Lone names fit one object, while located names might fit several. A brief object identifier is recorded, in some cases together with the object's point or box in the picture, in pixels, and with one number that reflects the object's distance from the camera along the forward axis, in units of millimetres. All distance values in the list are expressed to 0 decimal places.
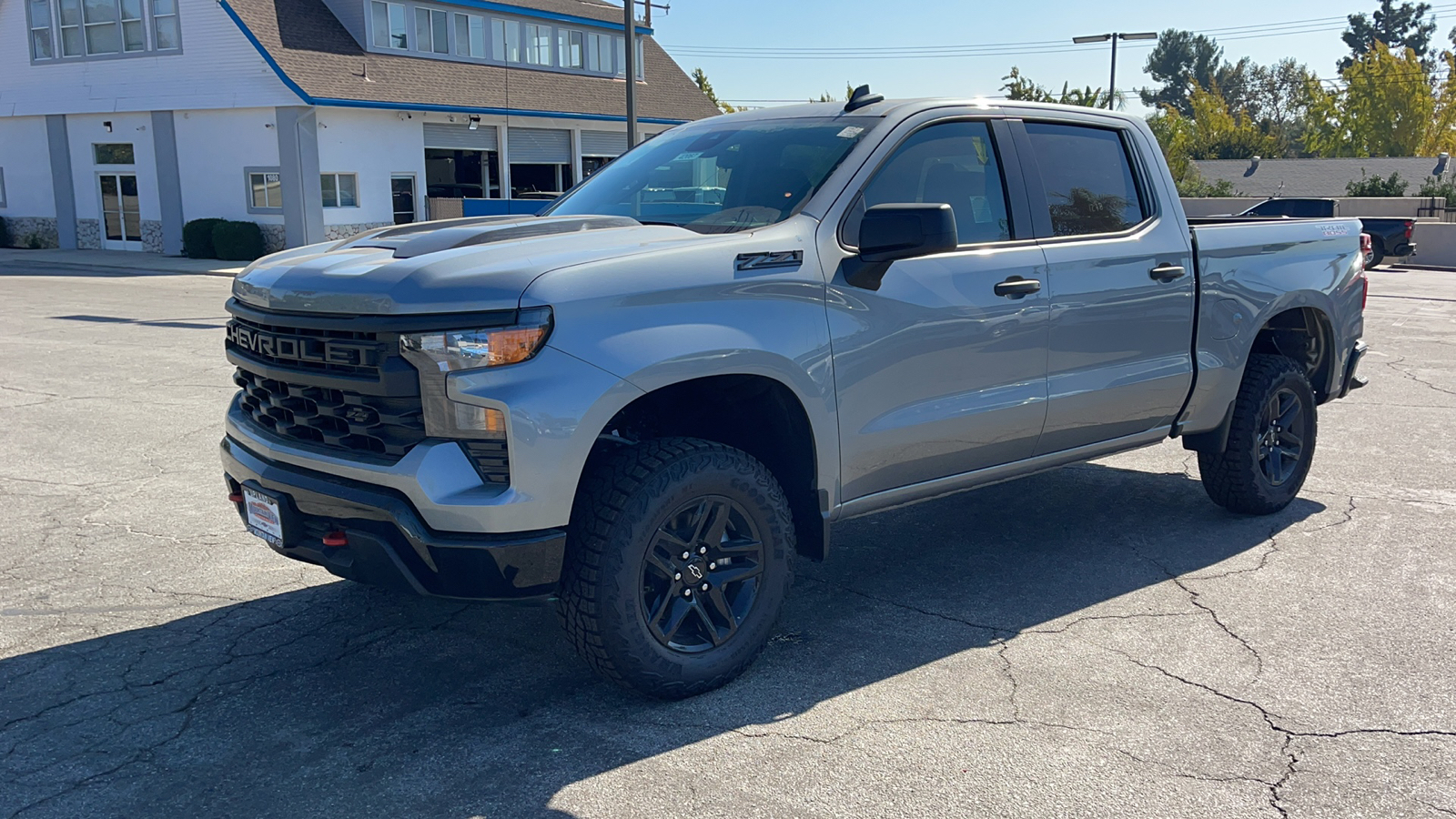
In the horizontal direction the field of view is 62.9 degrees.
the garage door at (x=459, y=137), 30375
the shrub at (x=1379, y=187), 44062
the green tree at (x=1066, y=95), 47969
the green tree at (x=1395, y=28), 108625
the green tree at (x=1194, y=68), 120375
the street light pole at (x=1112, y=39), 34103
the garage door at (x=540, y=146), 32812
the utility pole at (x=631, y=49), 19516
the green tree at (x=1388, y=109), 65750
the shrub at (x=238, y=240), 27031
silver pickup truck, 3516
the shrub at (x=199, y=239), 27922
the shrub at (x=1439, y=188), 40700
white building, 27031
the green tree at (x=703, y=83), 68312
